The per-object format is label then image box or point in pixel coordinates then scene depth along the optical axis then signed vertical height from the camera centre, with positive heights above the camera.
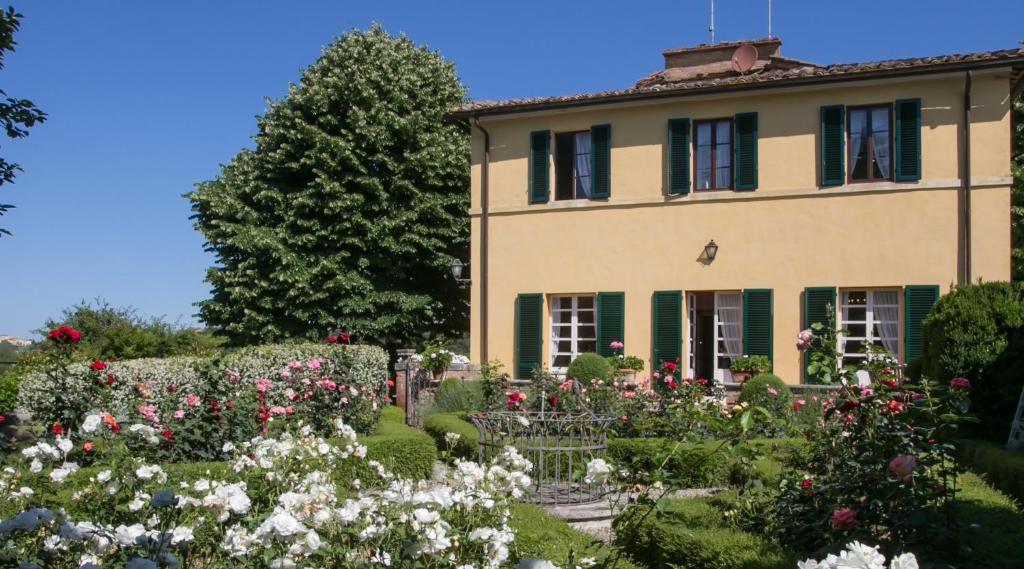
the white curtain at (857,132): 14.80 +2.96
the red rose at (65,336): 7.50 -0.29
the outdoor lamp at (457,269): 16.94 +0.68
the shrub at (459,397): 14.30 -1.56
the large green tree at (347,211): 19.75 +2.17
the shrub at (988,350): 8.72 -0.45
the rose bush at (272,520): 2.91 -0.81
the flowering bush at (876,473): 4.25 -0.92
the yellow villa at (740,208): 14.14 +1.71
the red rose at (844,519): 3.90 -0.96
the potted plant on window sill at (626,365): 15.13 -1.06
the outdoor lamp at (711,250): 15.41 +0.98
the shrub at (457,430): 10.31 -1.65
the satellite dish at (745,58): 16.84 +4.78
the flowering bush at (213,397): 7.57 -0.95
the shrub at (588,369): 14.37 -1.07
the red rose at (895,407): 5.07 -0.59
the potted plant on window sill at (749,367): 14.52 -1.03
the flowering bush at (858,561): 1.94 -0.57
